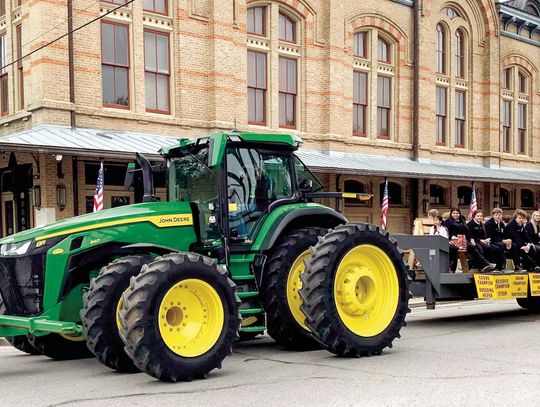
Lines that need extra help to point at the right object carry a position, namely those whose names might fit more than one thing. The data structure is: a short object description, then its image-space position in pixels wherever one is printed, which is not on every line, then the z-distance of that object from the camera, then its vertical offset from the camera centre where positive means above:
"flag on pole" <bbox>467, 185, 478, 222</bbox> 23.88 -0.65
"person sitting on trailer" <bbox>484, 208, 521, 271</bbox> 11.85 -0.87
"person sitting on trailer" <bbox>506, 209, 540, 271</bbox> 11.91 -0.97
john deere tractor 6.90 -0.90
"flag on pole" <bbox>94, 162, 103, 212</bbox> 15.88 -0.11
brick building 17.56 +3.00
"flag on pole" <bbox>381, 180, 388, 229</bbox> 21.25 -0.55
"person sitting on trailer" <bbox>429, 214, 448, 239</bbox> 11.92 -0.74
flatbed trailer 10.41 -1.43
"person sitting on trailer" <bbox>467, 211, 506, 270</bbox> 11.66 -0.96
